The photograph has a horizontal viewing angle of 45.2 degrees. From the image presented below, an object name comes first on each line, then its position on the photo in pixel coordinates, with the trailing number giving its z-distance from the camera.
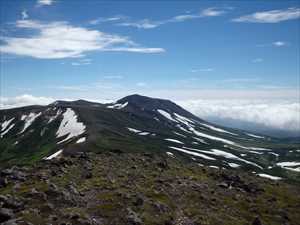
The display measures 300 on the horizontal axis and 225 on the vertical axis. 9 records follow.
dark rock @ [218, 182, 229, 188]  72.62
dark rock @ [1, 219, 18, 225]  37.03
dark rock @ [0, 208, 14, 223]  39.31
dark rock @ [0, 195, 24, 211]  43.28
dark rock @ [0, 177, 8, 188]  58.62
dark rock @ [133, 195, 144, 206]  49.69
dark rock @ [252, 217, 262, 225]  50.91
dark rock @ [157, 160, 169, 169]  85.62
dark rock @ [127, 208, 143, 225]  42.75
